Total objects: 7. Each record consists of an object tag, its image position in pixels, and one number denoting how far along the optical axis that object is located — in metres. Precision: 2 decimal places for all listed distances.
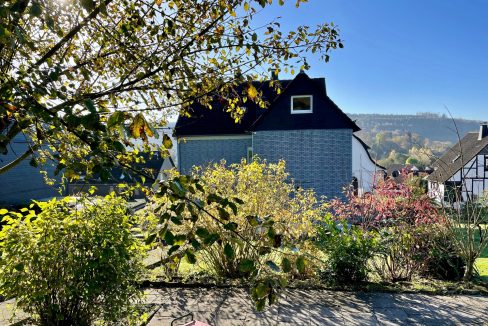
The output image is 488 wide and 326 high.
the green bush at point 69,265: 3.24
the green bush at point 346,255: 5.59
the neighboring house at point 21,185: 19.16
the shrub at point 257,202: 6.16
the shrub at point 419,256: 6.07
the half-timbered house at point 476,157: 28.06
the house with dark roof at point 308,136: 17.23
